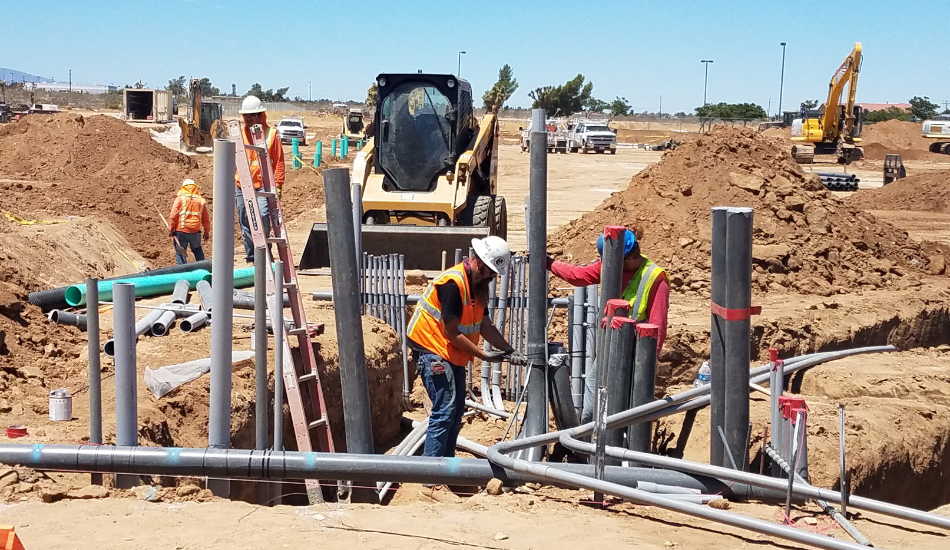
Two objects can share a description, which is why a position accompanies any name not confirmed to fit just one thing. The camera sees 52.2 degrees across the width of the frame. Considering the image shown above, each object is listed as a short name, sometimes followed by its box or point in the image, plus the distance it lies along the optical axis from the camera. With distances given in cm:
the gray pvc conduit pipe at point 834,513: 432
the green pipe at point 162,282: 1041
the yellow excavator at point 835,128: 3791
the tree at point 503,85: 6962
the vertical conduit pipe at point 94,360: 515
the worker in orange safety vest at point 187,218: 1210
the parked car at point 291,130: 4241
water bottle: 712
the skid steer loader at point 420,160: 1299
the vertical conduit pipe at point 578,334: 806
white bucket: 624
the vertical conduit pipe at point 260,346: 514
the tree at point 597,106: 9639
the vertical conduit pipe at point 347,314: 591
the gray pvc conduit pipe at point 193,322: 836
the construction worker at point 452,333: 590
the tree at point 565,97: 7556
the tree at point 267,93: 10302
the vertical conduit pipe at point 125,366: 510
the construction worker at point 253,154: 1003
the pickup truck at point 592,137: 4766
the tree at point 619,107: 10294
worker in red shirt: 647
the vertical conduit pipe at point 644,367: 564
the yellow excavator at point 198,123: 3198
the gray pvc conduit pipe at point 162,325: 829
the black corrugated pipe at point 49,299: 944
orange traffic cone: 352
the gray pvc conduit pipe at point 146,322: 822
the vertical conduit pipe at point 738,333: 517
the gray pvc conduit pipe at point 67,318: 916
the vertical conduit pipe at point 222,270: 500
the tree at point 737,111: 7581
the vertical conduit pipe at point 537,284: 576
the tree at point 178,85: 10436
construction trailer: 4628
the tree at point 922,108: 8069
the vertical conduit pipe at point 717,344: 527
